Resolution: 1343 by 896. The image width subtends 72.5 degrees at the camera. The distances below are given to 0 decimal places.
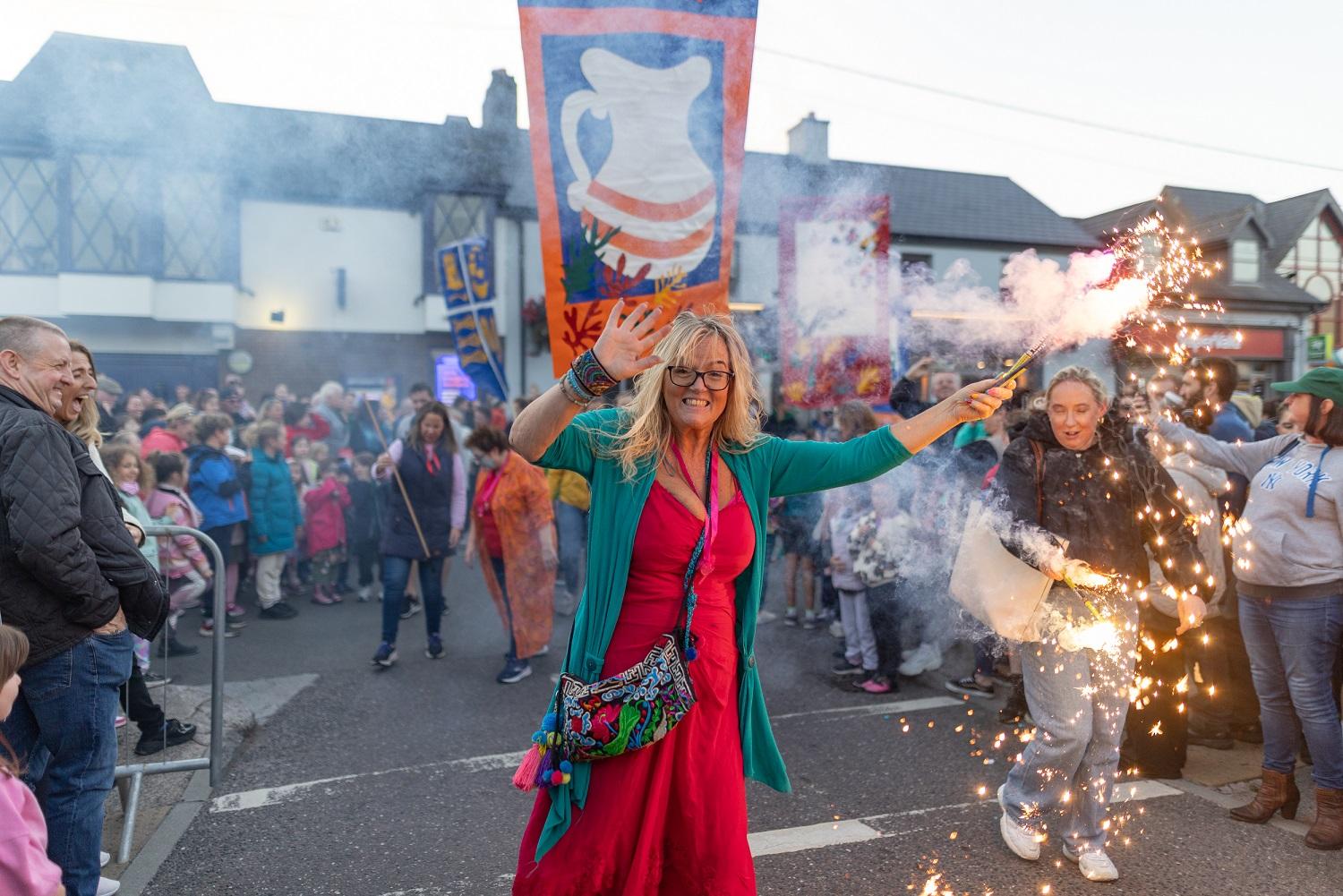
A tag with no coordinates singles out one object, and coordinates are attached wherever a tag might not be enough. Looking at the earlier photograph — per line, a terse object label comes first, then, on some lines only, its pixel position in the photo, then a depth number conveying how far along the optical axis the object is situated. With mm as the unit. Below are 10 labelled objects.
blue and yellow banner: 7941
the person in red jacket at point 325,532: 9141
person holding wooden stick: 6508
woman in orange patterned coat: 6281
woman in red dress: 2295
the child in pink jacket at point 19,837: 1976
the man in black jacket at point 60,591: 2590
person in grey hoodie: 3707
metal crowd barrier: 4184
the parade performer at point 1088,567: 3406
